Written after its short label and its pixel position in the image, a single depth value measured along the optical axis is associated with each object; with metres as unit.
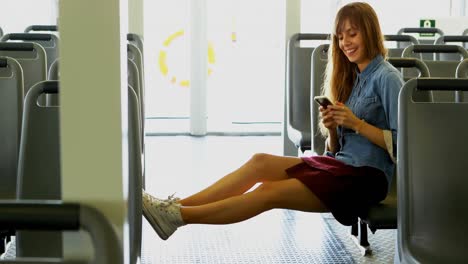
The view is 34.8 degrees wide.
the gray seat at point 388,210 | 2.56
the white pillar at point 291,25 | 5.12
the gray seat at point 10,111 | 2.83
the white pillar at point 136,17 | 5.89
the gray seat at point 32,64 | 3.50
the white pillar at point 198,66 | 6.85
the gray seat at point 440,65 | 3.63
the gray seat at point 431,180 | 2.21
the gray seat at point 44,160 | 2.06
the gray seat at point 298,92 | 4.11
